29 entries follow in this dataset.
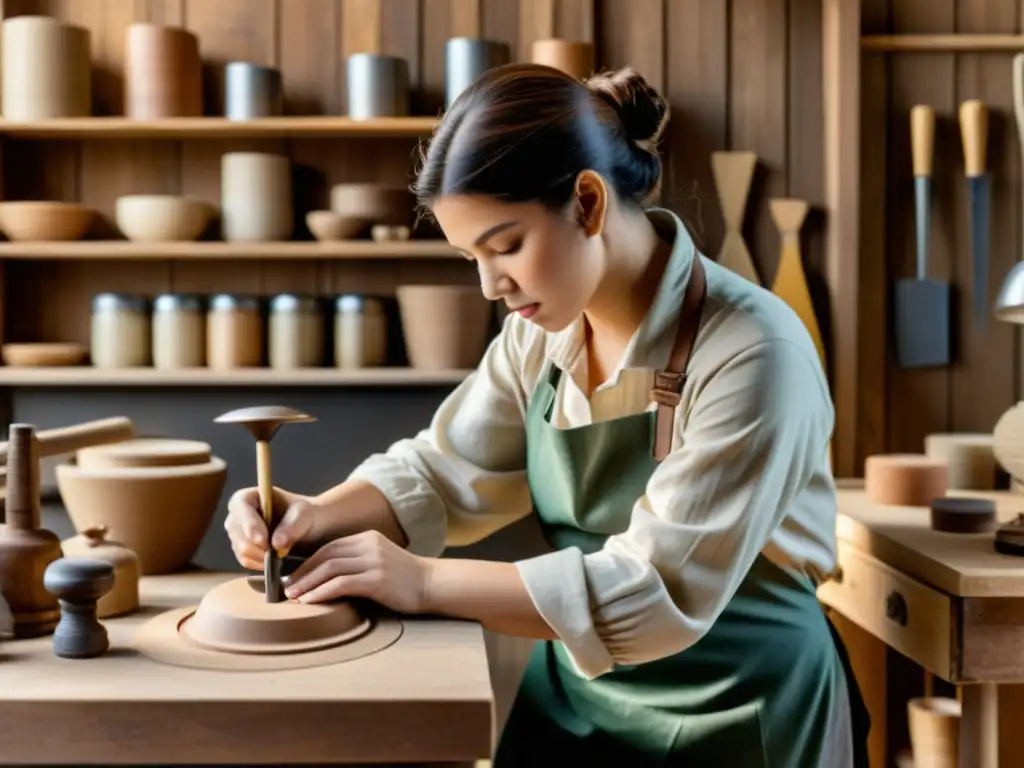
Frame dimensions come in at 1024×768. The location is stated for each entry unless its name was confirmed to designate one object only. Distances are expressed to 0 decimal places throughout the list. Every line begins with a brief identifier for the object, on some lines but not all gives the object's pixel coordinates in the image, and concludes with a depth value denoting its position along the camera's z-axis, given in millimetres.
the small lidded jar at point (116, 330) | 2568
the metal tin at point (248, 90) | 2539
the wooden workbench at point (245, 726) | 1165
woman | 1341
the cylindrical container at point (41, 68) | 2502
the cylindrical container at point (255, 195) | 2564
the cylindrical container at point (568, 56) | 2521
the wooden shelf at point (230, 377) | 2521
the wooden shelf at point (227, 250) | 2516
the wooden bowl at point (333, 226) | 2527
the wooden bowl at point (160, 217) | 2512
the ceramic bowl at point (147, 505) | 1787
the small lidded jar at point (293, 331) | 2562
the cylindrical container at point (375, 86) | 2520
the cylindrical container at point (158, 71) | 2521
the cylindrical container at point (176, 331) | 2572
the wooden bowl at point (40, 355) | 2555
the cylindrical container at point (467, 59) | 2527
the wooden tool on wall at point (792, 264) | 2598
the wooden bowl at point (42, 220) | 2510
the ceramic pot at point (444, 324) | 2510
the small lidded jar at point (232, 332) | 2564
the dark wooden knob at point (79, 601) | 1290
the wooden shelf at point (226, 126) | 2510
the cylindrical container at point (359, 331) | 2568
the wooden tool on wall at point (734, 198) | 2617
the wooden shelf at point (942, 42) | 2639
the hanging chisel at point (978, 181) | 2604
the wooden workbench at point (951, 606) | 1765
